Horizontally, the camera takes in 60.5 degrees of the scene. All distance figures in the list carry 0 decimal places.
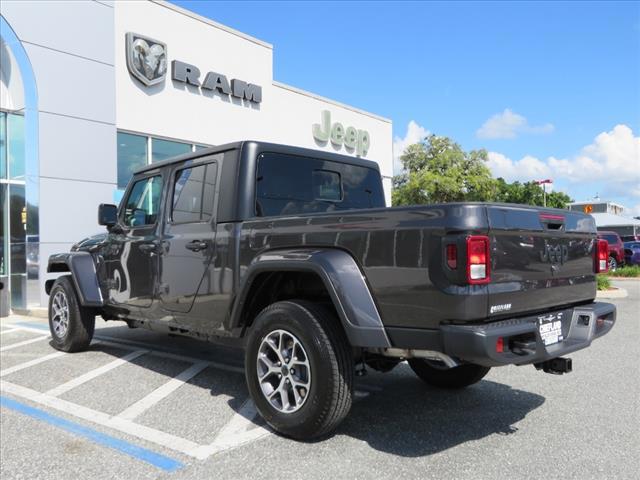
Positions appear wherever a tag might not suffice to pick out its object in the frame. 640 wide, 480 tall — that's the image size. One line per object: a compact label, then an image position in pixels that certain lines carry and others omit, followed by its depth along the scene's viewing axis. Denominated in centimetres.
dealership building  1059
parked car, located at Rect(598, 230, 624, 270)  2139
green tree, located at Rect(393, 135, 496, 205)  3825
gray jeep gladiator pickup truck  294
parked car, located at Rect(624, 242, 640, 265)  2403
